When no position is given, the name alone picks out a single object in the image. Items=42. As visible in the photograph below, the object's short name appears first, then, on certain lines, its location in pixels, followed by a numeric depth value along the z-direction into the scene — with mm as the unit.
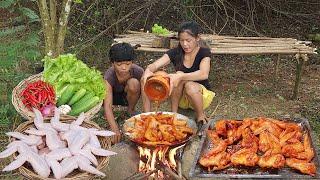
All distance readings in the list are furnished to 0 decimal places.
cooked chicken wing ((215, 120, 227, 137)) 4559
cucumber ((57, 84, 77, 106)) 4992
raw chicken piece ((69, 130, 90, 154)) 3861
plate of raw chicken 3697
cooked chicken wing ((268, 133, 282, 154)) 4125
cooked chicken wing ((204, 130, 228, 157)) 4121
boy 5441
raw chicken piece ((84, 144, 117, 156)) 3881
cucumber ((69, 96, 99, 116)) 4906
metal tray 3718
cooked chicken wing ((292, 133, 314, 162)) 3988
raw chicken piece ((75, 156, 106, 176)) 3699
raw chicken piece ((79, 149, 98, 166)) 3807
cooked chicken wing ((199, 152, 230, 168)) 3898
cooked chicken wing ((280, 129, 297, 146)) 4293
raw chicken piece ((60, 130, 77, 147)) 3938
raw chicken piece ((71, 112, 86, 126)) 4257
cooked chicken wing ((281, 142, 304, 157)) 4105
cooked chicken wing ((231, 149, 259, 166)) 3906
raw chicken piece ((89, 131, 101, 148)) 3971
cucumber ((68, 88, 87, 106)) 4961
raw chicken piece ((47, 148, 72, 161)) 3793
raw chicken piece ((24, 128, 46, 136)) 3998
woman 5555
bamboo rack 7662
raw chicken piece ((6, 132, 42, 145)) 3933
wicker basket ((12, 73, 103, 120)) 4625
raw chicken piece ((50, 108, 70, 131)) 4109
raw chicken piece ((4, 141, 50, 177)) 3660
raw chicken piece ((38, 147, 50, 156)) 3930
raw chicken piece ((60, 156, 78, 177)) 3695
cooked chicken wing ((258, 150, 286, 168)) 3842
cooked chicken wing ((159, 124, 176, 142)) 4508
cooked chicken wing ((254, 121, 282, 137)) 4457
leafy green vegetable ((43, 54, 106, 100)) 5039
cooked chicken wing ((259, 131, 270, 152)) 4215
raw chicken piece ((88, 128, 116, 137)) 4109
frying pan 4432
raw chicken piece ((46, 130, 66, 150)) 3906
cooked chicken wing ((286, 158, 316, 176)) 3738
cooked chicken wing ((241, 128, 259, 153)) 4230
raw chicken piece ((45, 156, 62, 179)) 3643
